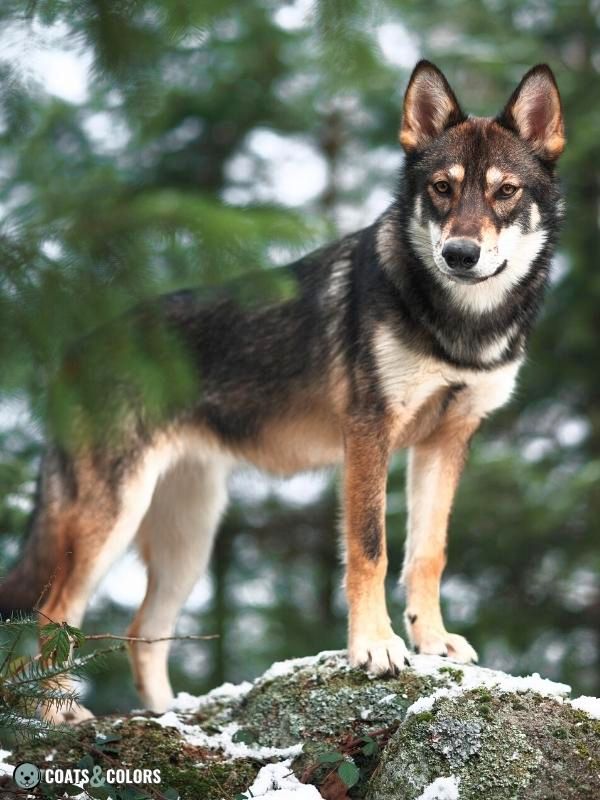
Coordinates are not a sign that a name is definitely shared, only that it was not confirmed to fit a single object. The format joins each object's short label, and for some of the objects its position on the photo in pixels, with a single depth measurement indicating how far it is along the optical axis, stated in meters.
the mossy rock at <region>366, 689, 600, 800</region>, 6.39
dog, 8.77
